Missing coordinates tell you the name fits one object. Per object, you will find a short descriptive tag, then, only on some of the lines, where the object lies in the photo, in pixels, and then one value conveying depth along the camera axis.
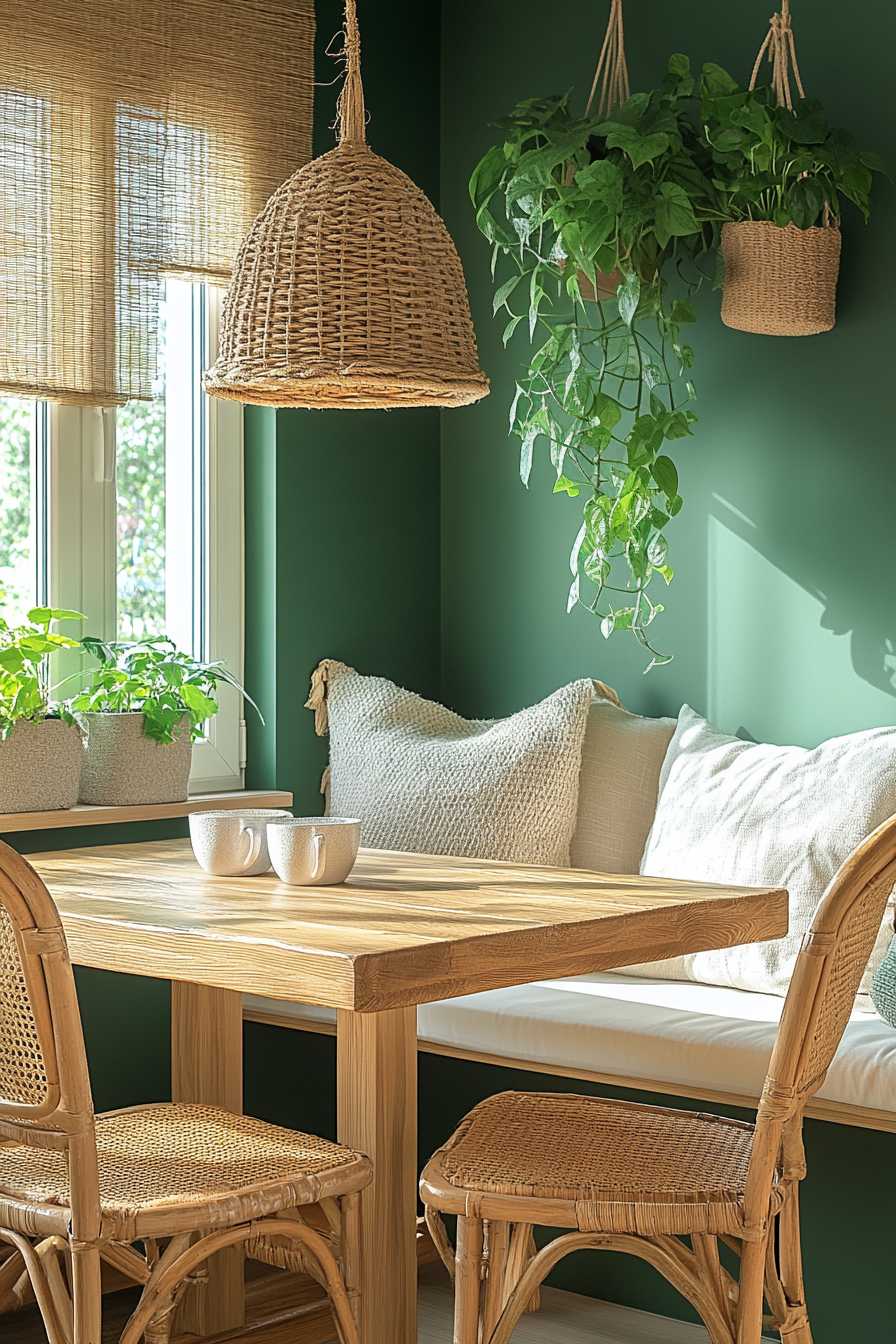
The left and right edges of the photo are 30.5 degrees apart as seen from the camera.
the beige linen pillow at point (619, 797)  3.23
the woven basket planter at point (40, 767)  2.91
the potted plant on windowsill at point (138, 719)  3.09
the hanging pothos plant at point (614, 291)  2.96
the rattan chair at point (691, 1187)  1.82
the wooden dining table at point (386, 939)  1.78
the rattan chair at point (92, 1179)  1.74
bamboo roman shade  3.06
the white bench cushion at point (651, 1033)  2.41
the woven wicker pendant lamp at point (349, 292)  2.16
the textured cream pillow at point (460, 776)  3.20
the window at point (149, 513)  3.17
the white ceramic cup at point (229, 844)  2.31
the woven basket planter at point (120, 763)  3.09
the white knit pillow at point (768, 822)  2.78
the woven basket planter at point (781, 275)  2.93
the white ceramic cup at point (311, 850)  2.21
